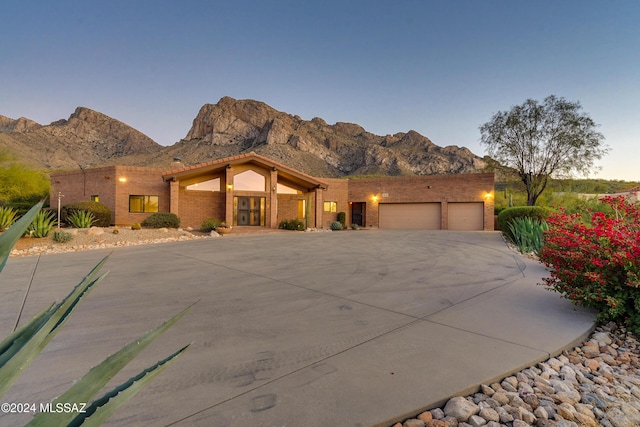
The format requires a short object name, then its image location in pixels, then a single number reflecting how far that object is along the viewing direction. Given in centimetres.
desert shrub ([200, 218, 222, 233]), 1717
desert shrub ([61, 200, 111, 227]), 1596
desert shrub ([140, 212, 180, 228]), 1660
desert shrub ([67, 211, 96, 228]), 1446
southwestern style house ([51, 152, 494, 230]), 1981
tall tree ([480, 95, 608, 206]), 2138
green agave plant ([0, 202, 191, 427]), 69
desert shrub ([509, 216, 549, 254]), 978
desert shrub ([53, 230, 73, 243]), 1112
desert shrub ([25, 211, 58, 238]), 1091
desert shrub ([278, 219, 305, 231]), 2009
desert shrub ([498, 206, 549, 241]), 1255
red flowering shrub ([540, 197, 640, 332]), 348
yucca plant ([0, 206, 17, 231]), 1092
